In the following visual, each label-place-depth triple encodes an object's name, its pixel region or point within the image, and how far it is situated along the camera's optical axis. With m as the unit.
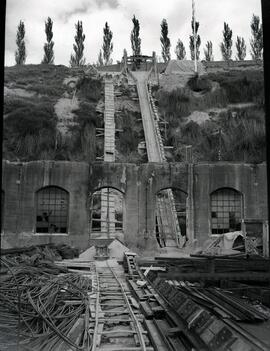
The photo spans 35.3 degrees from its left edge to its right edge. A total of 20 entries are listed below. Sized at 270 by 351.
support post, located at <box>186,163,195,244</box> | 19.22
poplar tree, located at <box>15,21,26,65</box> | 70.06
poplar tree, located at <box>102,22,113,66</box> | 75.69
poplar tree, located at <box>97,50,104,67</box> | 74.12
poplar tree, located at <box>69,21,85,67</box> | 72.00
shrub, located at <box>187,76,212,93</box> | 42.62
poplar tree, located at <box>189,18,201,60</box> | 72.25
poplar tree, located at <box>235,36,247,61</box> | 71.44
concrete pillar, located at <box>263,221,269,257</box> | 15.97
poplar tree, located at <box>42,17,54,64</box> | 69.00
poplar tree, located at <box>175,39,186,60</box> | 74.56
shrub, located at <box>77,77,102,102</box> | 40.23
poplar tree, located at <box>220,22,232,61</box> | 71.19
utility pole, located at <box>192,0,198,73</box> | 44.57
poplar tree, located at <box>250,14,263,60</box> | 66.81
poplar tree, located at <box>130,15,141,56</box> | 74.56
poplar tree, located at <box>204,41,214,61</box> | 73.94
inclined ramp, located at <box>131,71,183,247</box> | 22.22
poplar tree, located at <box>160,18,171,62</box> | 73.94
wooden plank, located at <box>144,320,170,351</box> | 5.37
